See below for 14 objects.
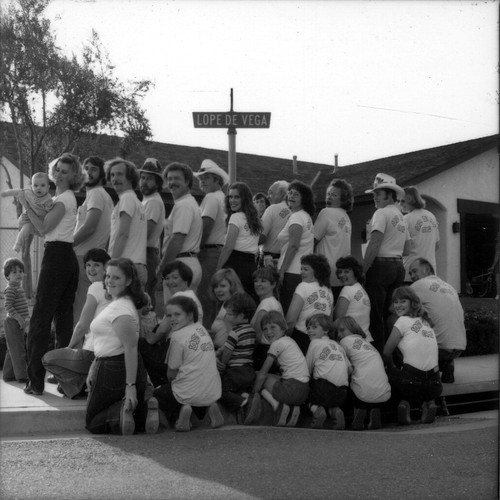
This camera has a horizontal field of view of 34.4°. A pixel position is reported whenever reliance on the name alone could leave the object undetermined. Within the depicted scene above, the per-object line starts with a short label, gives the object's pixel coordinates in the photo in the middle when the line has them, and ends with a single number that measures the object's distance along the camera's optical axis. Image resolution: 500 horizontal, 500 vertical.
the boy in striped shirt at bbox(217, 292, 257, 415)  6.59
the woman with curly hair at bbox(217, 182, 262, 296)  7.32
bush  11.28
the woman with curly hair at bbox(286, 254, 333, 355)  7.13
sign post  8.91
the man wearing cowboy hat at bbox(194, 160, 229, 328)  7.58
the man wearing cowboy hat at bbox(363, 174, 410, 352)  7.98
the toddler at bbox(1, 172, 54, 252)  6.61
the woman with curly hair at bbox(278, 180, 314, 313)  7.48
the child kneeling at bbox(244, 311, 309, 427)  6.62
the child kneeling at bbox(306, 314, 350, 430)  6.73
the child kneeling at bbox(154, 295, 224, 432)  6.20
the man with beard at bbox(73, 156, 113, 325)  6.96
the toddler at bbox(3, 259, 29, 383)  7.31
